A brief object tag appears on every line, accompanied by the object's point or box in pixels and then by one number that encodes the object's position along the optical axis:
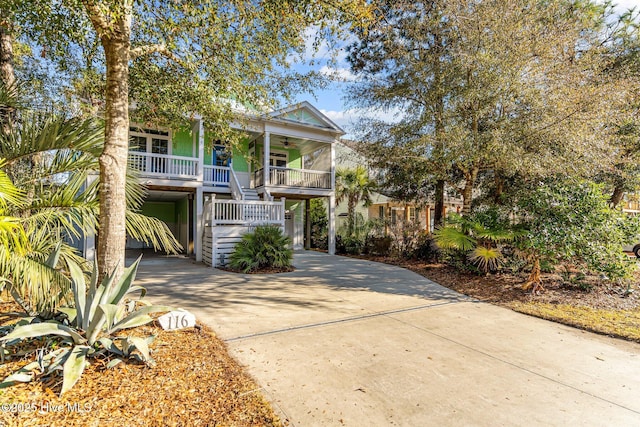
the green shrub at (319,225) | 17.09
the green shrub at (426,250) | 10.93
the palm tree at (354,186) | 16.75
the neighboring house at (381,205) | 13.03
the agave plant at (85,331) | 2.36
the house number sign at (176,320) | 3.75
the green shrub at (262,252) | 9.21
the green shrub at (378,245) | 12.95
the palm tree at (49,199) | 2.86
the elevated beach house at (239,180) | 10.78
